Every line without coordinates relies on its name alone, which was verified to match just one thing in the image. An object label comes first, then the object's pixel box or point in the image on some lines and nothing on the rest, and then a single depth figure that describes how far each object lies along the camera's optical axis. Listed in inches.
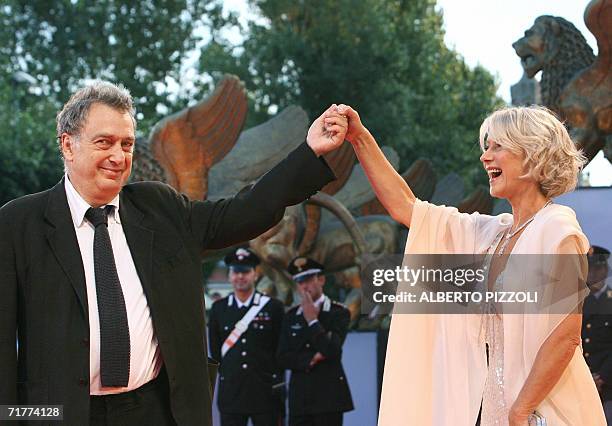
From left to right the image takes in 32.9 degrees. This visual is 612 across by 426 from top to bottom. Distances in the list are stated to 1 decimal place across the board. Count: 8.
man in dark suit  104.8
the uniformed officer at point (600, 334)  259.9
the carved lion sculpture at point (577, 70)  278.4
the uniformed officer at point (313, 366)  296.7
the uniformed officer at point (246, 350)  300.4
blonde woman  116.0
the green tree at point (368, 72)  1116.5
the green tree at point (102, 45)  1251.8
